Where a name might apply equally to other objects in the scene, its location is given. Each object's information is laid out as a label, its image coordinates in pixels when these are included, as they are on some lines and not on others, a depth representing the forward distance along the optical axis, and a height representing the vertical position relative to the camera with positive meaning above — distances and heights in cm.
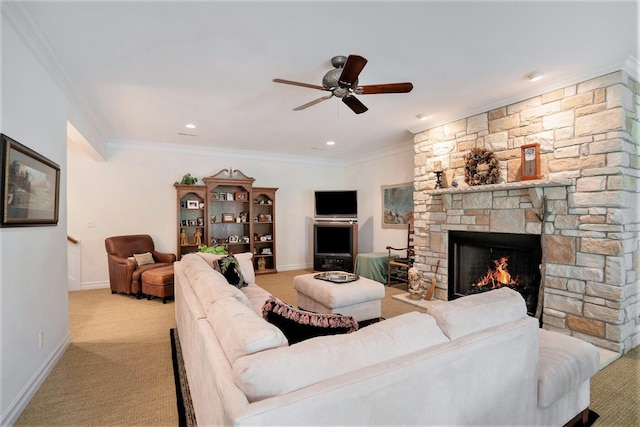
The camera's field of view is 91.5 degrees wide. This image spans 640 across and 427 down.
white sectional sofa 103 -60
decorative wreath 363 +54
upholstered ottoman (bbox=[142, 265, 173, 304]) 436 -101
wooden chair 528 -89
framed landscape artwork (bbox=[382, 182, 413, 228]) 568 +13
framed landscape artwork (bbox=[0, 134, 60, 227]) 185 +17
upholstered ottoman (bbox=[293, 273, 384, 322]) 322 -91
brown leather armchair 464 -76
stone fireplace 273 +13
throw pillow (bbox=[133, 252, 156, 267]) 493 -74
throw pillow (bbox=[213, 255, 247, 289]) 330 -62
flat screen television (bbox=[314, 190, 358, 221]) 647 +15
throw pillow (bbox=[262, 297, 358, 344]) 151 -55
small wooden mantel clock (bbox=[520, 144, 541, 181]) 325 +53
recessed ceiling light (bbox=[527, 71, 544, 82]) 287 +128
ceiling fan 240 +104
